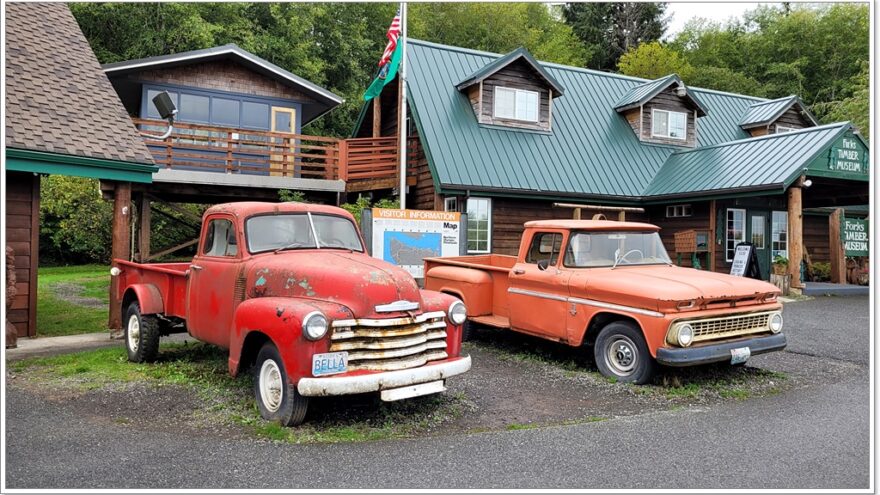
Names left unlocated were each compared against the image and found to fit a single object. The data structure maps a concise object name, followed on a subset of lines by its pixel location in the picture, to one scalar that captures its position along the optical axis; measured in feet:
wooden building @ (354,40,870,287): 54.34
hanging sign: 63.16
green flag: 47.19
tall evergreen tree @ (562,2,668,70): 152.97
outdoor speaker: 34.91
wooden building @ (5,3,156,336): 31.07
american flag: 46.80
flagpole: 45.82
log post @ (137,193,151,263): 54.65
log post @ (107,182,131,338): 33.86
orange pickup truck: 22.86
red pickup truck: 17.70
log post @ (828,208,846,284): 63.57
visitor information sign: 39.68
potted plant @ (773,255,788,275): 56.29
